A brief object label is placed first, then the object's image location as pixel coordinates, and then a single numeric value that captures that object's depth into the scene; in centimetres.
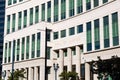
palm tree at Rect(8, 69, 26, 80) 6481
